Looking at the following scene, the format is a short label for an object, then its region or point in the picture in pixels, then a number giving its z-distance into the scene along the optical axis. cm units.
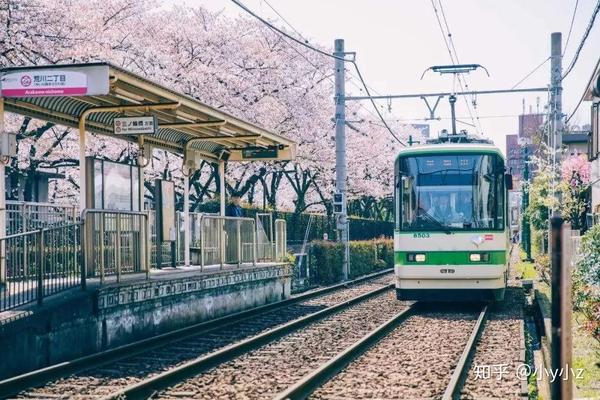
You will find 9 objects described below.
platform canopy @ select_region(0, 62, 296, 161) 1040
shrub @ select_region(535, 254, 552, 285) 2238
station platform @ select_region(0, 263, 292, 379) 916
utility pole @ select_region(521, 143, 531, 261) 3978
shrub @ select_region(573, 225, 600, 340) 955
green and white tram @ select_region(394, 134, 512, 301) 1594
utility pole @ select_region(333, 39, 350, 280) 2547
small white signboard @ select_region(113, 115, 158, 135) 1267
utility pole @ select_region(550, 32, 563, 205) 2333
